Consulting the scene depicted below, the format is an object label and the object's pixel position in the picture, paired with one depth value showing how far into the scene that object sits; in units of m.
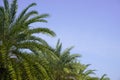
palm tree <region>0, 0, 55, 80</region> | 14.00
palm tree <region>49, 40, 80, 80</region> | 25.46
